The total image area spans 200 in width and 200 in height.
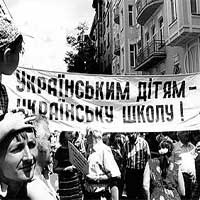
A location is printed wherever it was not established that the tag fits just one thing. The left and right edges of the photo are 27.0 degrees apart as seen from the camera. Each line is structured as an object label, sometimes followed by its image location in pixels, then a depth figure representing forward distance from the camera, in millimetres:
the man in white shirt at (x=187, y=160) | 5957
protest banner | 5336
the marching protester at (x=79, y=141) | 7796
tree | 38812
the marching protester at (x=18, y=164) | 1271
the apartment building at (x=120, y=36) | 31188
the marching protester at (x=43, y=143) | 2211
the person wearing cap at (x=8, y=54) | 1332
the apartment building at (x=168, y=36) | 17281
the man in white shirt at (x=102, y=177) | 5117
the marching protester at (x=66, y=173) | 5625
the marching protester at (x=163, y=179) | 4887
